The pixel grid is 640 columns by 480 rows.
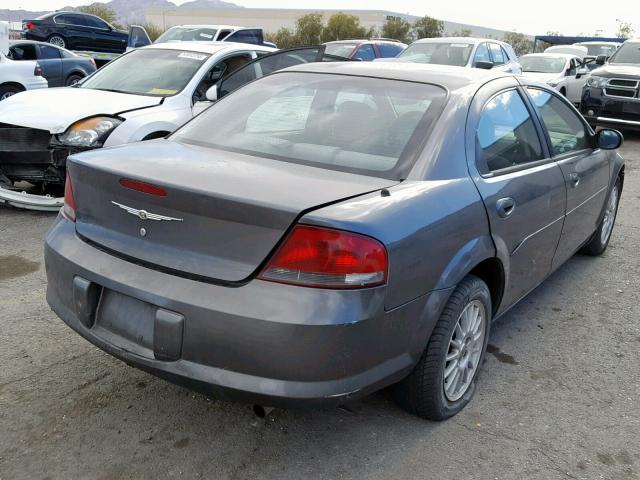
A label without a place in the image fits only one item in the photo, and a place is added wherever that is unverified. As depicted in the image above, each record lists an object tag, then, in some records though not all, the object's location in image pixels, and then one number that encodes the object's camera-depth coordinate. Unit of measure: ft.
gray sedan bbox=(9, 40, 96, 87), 46.93
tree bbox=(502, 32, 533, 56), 202.69
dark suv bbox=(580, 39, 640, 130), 37.68
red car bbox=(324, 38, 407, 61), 47.91
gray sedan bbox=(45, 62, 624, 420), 7.55
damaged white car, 19.21
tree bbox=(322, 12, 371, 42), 165.68
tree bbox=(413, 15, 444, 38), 179.63
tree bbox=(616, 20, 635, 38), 230.97
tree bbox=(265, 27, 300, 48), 162.36
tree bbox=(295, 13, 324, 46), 165.07
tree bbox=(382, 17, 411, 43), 174.70
